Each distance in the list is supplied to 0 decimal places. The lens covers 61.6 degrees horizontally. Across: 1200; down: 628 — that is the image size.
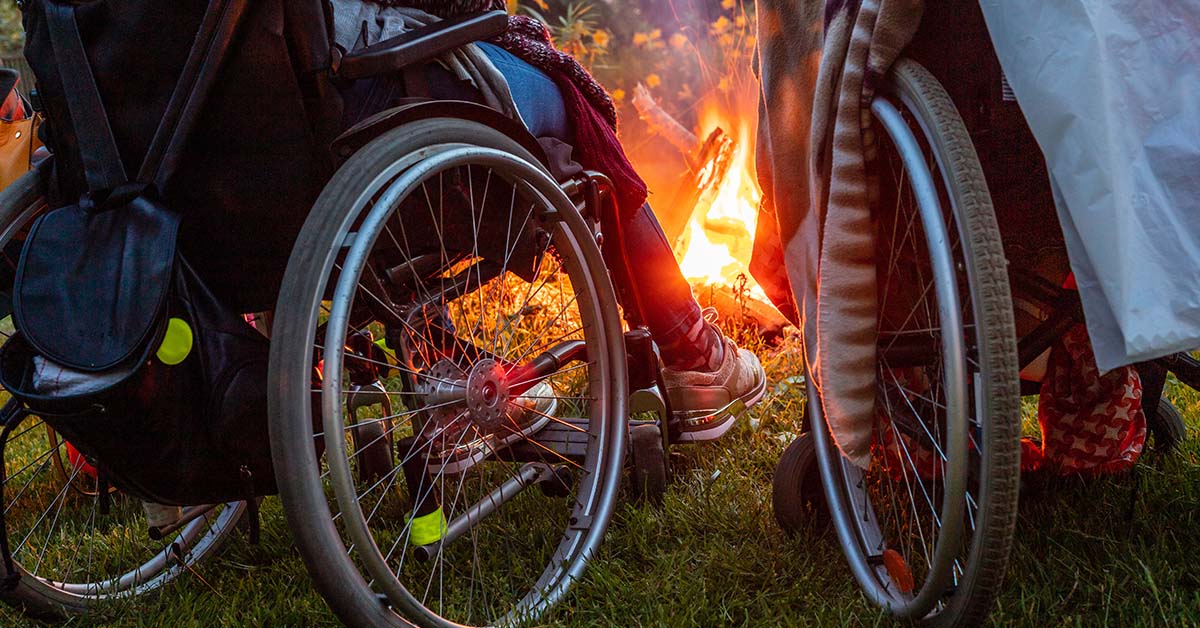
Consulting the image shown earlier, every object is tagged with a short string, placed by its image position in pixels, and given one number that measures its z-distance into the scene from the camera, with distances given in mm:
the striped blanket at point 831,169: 1308
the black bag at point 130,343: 1278
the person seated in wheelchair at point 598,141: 1535
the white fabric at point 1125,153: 1049
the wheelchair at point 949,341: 1136
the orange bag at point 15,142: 1982
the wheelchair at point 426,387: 1262
